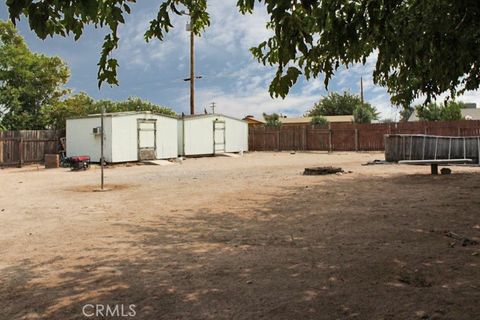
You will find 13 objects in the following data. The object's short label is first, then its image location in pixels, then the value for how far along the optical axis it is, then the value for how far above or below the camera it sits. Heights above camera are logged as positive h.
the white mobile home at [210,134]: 28.73 +1.08
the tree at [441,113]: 50.08 +4.18
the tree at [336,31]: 2.54 +1.06
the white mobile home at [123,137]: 23.23 +0.77
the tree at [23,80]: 33.16 +5.62
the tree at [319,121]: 51.56 +3.42
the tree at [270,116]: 74.26 +5.92
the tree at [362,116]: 53.00 +4.04
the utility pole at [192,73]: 31.92 +5.66
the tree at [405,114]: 71.56 +5.91
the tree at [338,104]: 75.06 +7.79
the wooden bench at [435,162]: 14.16 -0.43
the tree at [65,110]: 35.03 +3.36
